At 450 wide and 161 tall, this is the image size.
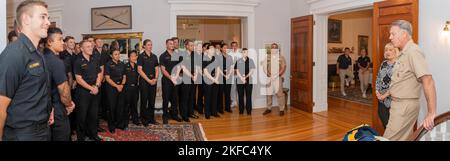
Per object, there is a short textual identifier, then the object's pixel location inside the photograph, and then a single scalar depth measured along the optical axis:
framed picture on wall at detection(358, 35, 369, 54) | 14.44
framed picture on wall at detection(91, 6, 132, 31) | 7.72
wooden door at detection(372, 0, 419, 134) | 4.88
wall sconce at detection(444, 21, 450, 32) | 4.47
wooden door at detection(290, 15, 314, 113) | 7.64
